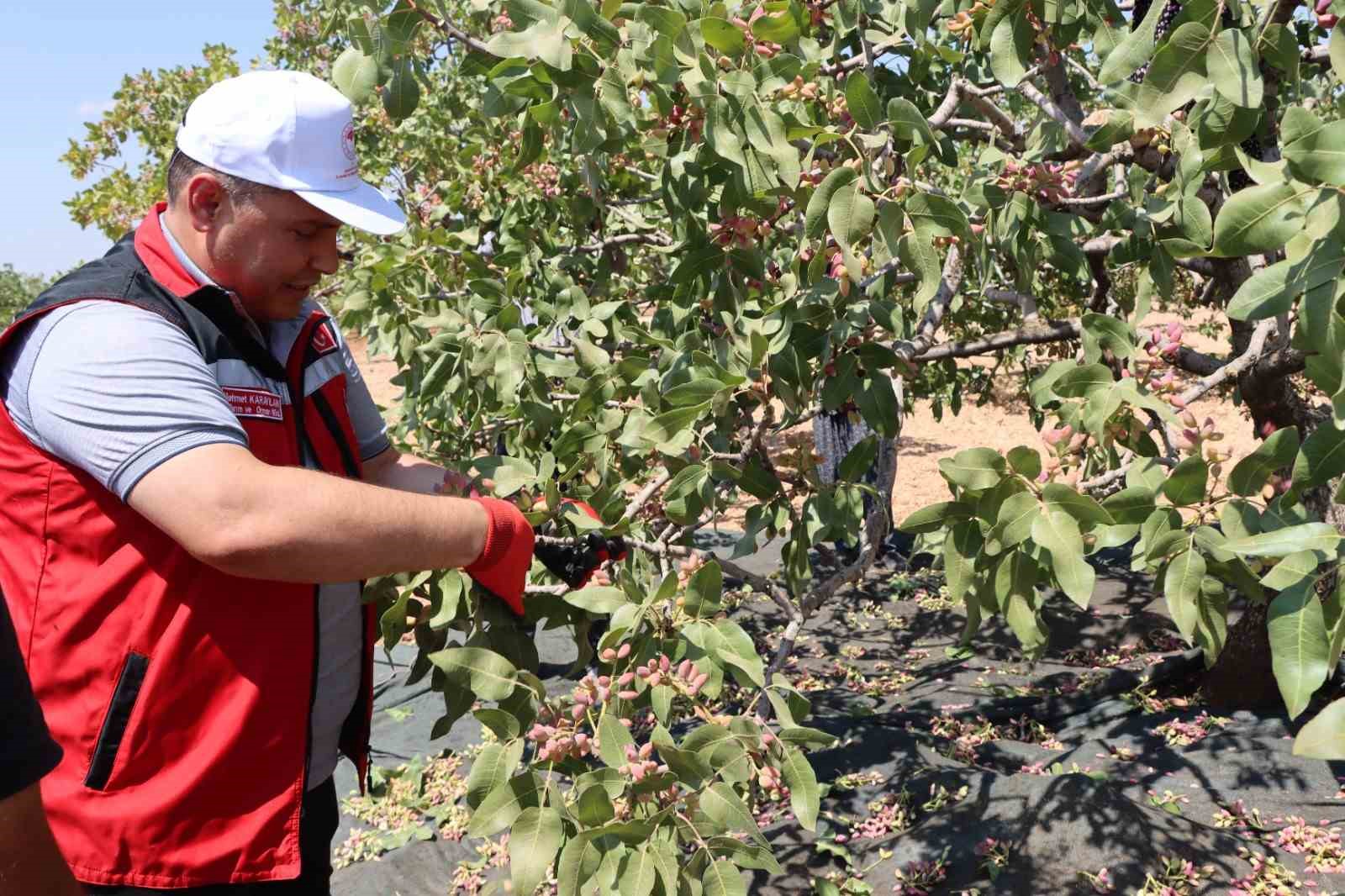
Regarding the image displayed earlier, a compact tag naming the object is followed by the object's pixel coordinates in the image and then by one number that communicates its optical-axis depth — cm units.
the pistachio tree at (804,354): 122
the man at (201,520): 133
